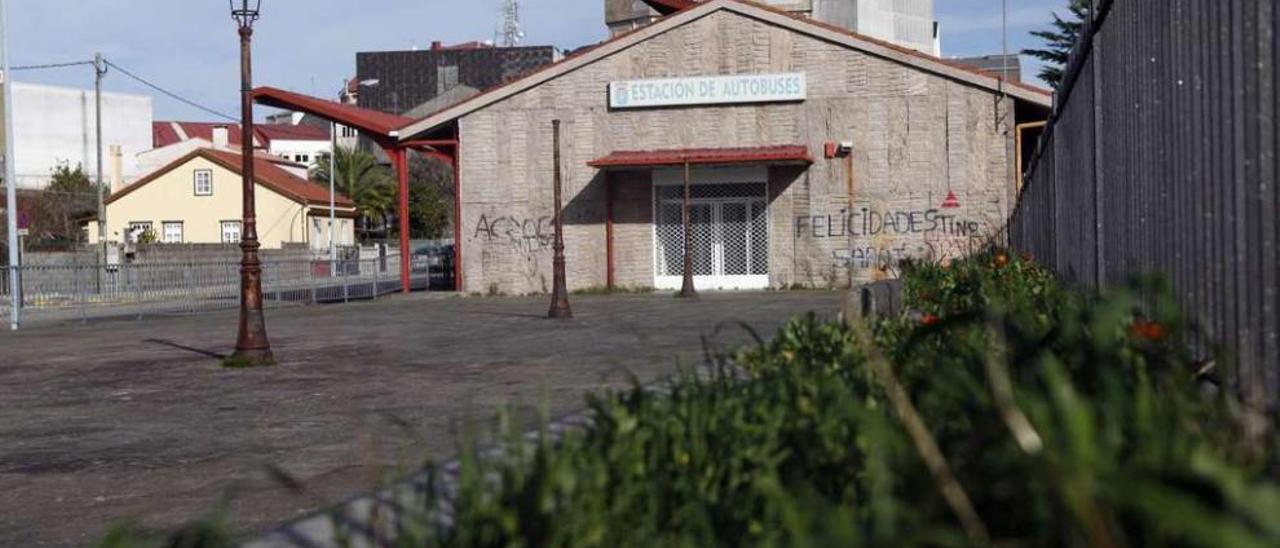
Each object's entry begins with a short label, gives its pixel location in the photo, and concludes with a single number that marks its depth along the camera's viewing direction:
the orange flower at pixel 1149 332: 3.05
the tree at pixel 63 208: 72.00
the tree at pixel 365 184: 87.69
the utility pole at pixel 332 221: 38.25
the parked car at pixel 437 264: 43.00
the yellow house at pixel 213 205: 73.94
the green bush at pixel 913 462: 1.67
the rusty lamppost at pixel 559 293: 24.12
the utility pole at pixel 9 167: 31.52
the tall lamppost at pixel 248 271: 15.77
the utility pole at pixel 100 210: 56.12
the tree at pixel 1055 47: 50.03
